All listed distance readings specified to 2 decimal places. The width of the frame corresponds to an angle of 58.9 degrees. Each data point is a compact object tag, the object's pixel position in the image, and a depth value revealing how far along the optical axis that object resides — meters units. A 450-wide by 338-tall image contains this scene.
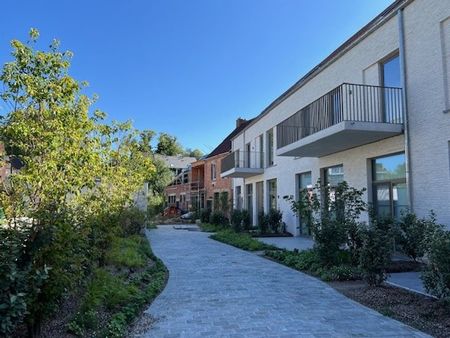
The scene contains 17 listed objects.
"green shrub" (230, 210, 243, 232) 21.50
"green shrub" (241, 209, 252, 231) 21.66
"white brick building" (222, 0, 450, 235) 9.33
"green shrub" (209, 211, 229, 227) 25.04
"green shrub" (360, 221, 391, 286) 6.98
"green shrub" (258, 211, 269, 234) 19.14
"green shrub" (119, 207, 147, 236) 13.04
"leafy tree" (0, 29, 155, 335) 3.91
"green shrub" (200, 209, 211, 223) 28.56
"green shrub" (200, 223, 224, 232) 23.53
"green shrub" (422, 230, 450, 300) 5.32
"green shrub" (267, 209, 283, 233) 19.02
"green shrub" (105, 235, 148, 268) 9.29
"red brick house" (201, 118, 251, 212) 32.01
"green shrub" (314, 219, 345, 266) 8.94
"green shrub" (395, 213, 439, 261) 8.29
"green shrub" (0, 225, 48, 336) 3.39
